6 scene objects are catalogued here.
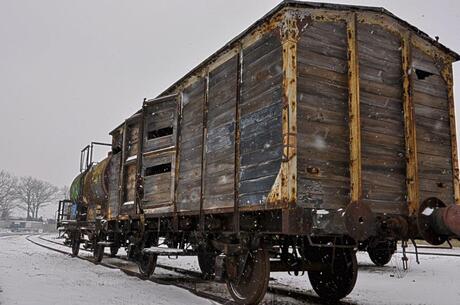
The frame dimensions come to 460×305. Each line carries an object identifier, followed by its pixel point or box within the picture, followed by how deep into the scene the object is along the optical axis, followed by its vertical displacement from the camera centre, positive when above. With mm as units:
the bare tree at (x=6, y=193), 85938 +5192
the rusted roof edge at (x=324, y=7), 6102 +3077
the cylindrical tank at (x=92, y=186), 13609 +1235
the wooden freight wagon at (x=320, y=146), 5746 +1195
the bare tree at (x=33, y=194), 93188 +5457
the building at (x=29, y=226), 72044 -1026
